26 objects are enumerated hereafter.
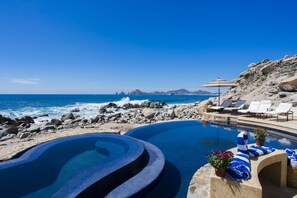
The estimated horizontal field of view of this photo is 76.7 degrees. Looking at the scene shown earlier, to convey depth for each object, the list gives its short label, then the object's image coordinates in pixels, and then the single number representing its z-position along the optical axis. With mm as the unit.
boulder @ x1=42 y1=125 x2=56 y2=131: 9730
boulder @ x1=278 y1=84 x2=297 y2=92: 14867
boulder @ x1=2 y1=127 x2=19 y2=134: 9055
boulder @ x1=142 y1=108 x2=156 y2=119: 12366
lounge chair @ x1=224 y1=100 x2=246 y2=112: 9473
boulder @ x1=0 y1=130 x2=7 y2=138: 8648
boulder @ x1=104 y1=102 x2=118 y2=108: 29064
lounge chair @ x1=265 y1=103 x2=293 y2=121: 7392
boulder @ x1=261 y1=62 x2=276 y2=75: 21828
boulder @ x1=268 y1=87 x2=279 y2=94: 16258
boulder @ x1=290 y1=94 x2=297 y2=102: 12463
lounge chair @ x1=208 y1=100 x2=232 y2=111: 9679
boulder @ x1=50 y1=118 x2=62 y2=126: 11742
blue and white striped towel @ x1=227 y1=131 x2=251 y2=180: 2291
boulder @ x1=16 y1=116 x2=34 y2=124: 14734
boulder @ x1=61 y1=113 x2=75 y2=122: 14488
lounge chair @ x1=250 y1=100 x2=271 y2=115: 8113
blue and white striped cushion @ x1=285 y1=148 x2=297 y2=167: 2929
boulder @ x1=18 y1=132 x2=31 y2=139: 8129
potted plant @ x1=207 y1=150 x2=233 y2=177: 2305
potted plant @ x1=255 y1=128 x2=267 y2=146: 3408
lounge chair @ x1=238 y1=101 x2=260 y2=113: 8553
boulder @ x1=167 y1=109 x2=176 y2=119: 12266
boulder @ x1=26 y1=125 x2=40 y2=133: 9208
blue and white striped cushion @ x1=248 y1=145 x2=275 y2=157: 2917
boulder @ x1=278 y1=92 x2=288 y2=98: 14361
